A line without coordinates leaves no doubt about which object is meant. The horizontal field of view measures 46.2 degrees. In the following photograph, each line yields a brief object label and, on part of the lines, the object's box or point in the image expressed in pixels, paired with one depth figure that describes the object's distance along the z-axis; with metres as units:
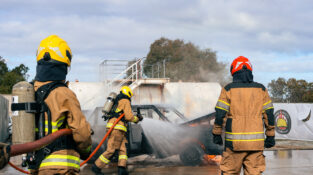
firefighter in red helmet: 4.32
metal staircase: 17.33
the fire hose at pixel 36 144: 2.18
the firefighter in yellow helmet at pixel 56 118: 2.82
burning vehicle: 8.05
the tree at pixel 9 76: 33.17
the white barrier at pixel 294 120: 15.14
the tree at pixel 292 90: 26.13
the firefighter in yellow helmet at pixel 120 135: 7.03
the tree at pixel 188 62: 30.09
